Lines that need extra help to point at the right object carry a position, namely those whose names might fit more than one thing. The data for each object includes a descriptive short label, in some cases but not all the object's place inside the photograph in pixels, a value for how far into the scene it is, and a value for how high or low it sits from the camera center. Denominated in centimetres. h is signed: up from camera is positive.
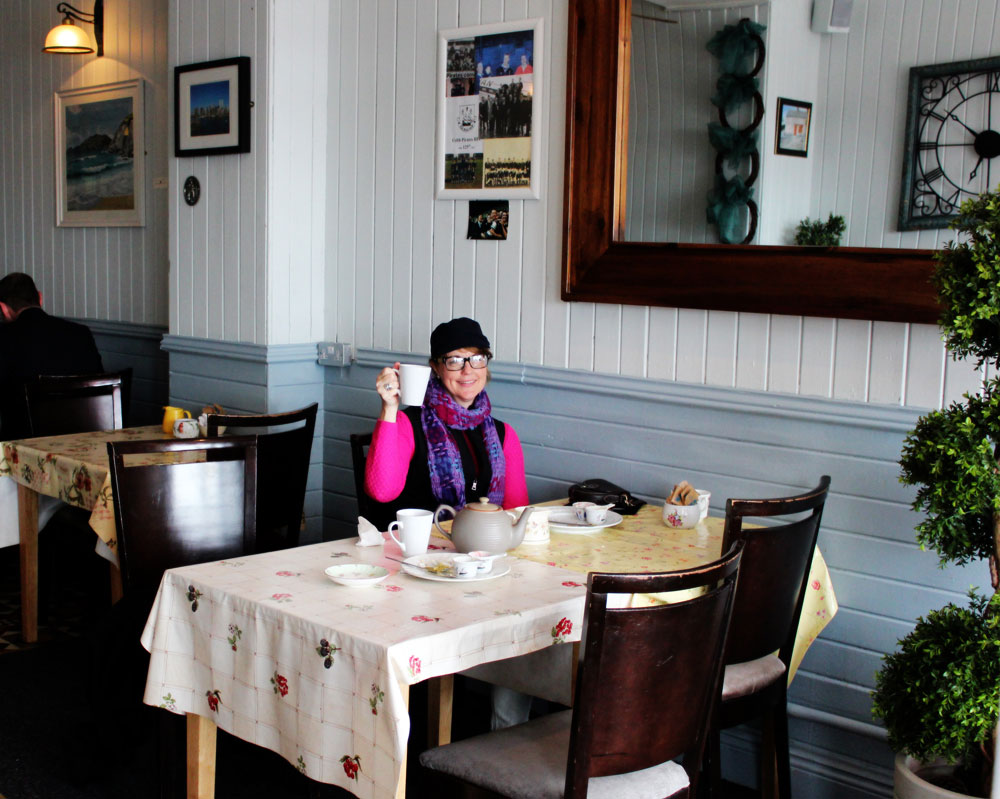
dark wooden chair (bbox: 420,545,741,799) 175 -74
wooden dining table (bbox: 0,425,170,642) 314 -71
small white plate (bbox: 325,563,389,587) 211 -62
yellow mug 374 -54
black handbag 295 -62
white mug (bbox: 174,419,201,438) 366 -57
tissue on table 245 -62
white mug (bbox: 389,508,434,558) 233 -57
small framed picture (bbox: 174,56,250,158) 390 +59
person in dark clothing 446 -37
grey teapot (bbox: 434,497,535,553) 237 -57
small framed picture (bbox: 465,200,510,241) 347 +17
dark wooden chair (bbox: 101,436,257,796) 271 -69
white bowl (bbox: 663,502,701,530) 276 -62
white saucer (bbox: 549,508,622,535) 270 -64
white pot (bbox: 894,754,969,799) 207 -100
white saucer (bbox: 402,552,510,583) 218 -62
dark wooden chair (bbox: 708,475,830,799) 224 -74
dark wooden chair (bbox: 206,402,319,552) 318 -61
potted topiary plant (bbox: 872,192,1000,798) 198 -49
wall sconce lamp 472 +97
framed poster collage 335 +51
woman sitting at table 297 -49
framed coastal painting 493 +50
